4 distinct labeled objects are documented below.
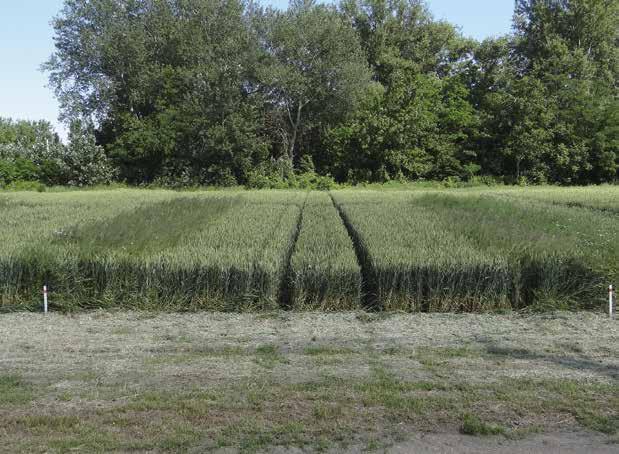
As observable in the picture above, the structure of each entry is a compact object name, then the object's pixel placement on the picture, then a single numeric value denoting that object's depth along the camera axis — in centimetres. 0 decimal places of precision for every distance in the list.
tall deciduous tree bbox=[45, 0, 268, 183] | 4053
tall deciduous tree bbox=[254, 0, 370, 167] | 4112
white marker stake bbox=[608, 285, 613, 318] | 865
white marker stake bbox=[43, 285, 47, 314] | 905
